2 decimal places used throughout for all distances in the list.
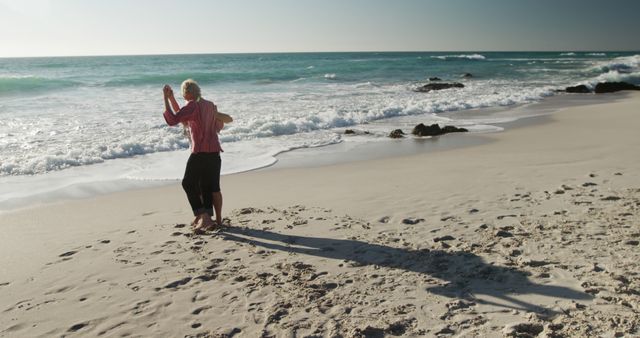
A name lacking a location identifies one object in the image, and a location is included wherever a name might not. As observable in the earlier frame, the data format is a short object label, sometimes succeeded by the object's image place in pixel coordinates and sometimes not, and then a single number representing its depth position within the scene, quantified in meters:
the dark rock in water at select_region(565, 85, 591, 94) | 22.81
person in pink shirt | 4.68
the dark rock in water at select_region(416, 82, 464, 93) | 26.06
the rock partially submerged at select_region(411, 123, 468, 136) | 11.00
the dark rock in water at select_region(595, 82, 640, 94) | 22.36
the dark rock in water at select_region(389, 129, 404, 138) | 10.87
